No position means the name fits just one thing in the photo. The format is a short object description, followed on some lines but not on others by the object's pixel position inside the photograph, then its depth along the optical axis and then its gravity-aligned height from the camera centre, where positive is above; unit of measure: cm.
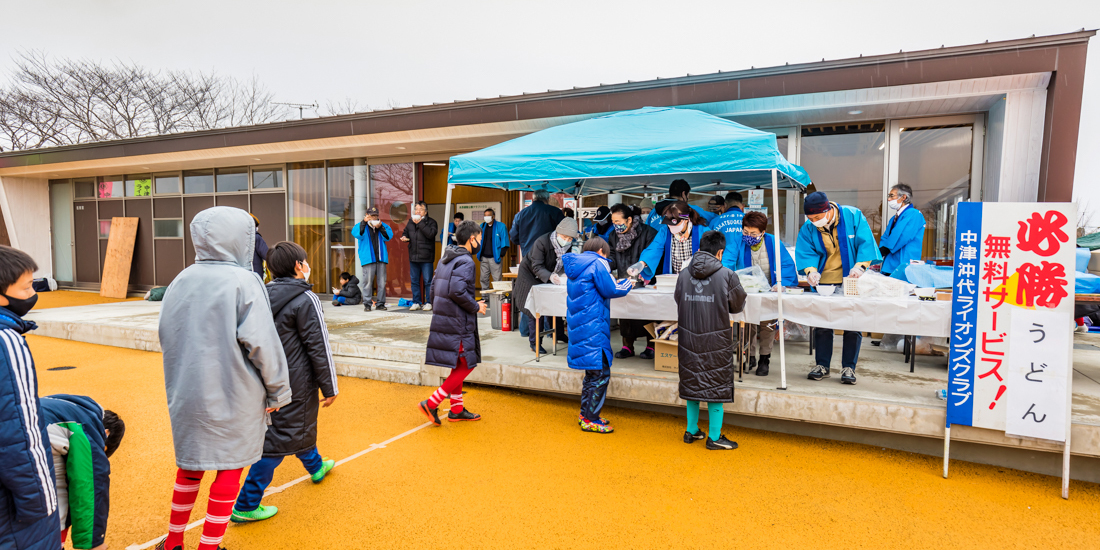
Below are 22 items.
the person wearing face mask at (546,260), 560 -18
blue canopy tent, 454 +84
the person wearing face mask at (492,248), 877 -10
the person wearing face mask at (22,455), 158 -67
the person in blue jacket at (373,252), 906 -21
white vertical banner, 330 -77
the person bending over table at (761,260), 496 -13
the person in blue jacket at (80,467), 183 -81
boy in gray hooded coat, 227 -50
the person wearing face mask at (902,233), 473 +14
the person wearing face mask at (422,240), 879 +1
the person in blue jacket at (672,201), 605 +44
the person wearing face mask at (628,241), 576 +4
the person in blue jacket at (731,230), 523 +16
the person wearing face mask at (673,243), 527 +2
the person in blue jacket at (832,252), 451 -3
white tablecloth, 402 -52
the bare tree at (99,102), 1916 +528
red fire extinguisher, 721 -98
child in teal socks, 386 -62
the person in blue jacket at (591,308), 418 -51
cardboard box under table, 489 -102
